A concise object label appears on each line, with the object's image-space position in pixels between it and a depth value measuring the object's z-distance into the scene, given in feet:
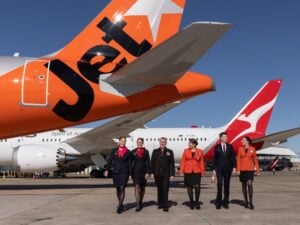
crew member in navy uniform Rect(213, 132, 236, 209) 25.06
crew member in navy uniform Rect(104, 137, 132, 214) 23.10
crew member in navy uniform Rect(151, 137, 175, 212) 23.95
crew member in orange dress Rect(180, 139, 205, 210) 24.44
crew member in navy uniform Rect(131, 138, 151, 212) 23.58
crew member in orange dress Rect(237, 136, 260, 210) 25.00
